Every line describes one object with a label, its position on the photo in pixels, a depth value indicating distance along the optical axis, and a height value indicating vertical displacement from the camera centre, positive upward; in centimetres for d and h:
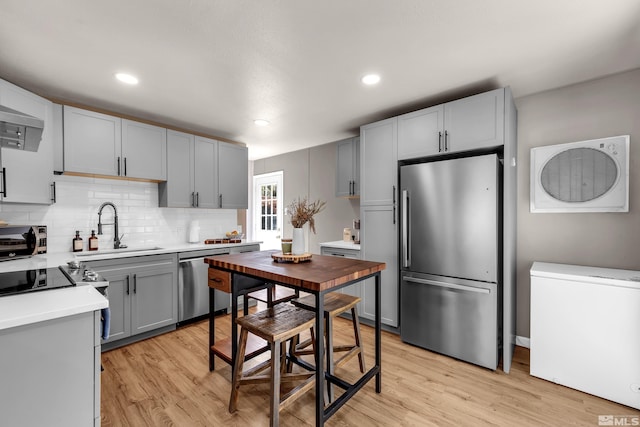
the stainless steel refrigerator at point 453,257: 246 -39
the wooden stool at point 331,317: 196 -76
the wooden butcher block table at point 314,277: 163 -39
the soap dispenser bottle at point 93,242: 311 -30
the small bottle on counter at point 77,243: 301 -30
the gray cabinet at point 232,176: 409 +54
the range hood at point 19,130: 154 +48
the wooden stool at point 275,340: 167 -75
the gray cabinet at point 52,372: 115 -66
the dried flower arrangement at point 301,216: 221 -2
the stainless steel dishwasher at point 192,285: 332 -83
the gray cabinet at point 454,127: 248 +80
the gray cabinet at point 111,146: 286 +72
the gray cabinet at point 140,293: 280 -80
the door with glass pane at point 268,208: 560 +11
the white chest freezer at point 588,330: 199 -84
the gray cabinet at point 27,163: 231 +42
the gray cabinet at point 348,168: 383 +60
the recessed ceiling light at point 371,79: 243 +113
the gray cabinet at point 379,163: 314 +56
